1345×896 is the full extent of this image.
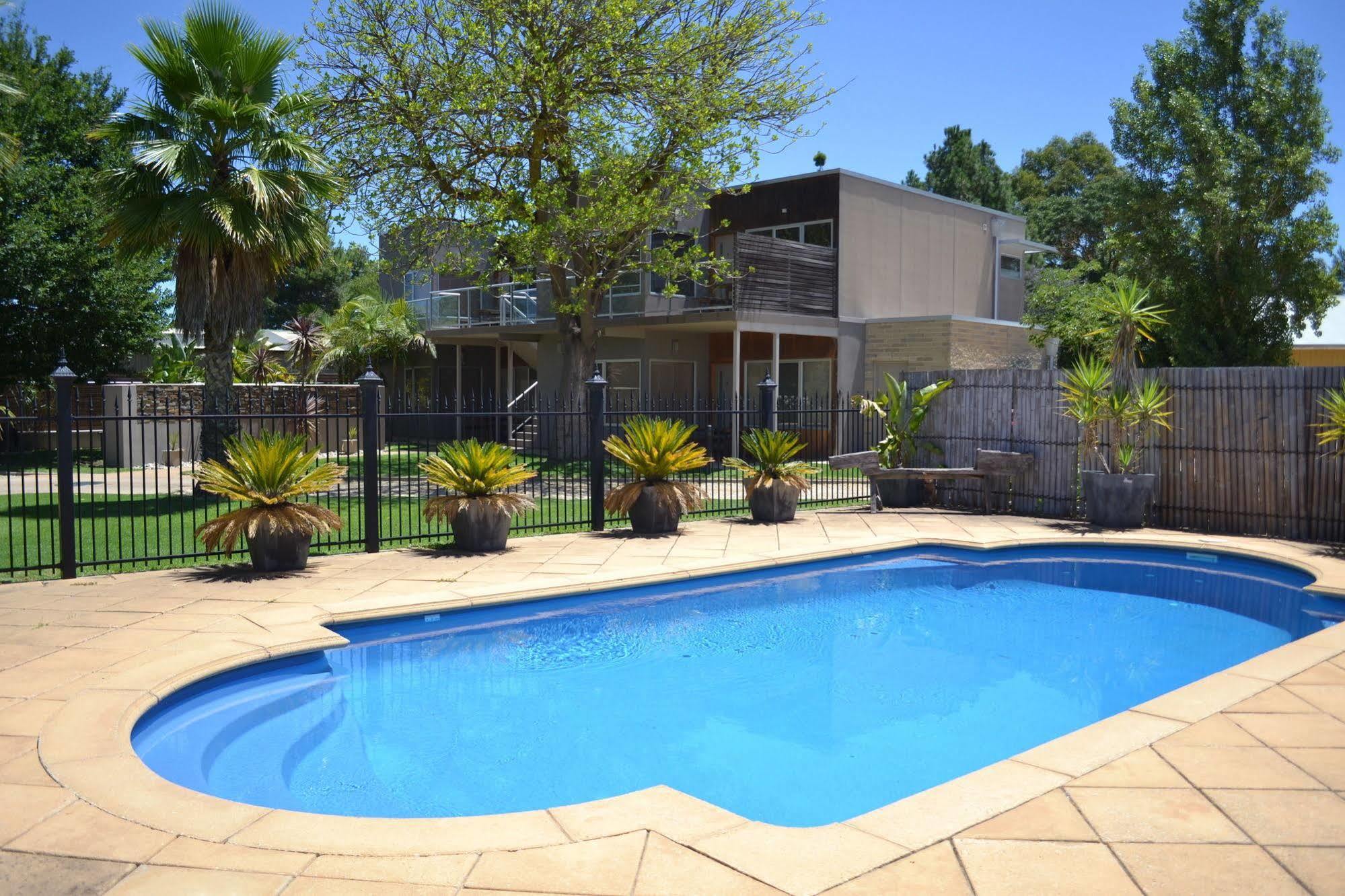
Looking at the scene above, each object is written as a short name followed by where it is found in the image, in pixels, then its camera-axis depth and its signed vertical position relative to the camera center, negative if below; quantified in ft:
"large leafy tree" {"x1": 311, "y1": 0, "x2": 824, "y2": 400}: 57.88 +18.95
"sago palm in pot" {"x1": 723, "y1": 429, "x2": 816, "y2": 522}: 42.57 -2.20
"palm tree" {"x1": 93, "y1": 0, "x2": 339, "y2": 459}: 44.14 +12.05
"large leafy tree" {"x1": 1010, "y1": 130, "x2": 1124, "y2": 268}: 133.39 +33.65
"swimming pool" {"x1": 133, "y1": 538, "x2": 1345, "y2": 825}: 16.85 -5.73
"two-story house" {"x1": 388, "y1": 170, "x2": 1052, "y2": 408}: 72.23 +9.68
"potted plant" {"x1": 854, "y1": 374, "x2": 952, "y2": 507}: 48.26 -0.45
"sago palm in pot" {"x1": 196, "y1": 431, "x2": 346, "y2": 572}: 29.04 -1.96
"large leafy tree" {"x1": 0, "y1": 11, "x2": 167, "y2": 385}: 75.36 +14.20
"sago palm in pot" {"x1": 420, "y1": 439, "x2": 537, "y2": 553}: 33.76 -2.28
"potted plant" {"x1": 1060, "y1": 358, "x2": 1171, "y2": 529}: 39.78 -0.38
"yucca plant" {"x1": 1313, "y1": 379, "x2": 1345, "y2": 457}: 33.32 +0.03
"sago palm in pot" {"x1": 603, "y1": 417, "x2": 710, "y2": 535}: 38.24 -1.75
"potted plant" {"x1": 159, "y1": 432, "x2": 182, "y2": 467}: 69.46 -1.75
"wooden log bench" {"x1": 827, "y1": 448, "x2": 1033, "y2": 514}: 44.34 -2.00
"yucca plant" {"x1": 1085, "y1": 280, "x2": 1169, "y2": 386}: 40.45 +4.04
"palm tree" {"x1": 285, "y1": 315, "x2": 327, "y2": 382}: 95.25 +7.86
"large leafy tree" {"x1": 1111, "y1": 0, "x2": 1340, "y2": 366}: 78.43 +19.18
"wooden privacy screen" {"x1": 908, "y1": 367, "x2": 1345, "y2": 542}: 36.68 -1.03
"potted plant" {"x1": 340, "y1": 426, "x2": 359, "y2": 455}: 79.66 -1.19
